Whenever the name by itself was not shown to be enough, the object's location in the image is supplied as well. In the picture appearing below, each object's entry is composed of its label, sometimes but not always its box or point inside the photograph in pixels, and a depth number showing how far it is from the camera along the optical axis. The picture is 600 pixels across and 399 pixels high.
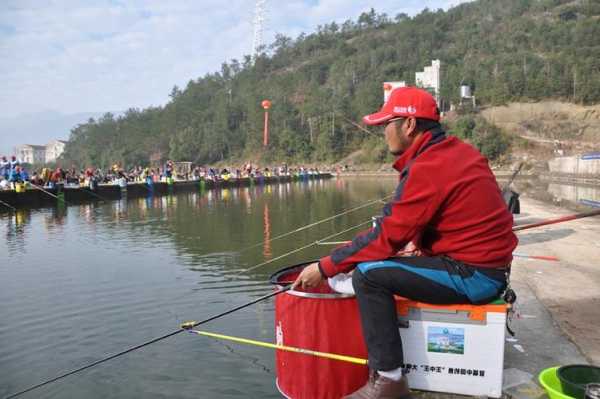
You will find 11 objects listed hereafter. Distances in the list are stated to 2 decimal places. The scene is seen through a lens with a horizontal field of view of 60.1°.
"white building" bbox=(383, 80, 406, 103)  90.79
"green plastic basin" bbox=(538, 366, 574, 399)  2.88
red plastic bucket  3.14
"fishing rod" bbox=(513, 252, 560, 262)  7.62
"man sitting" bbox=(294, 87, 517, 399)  2.84
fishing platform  22.44
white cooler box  3.01
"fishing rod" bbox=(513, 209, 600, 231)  3.75
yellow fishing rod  3.12
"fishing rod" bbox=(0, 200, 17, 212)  21.22
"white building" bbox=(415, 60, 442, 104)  117.62
